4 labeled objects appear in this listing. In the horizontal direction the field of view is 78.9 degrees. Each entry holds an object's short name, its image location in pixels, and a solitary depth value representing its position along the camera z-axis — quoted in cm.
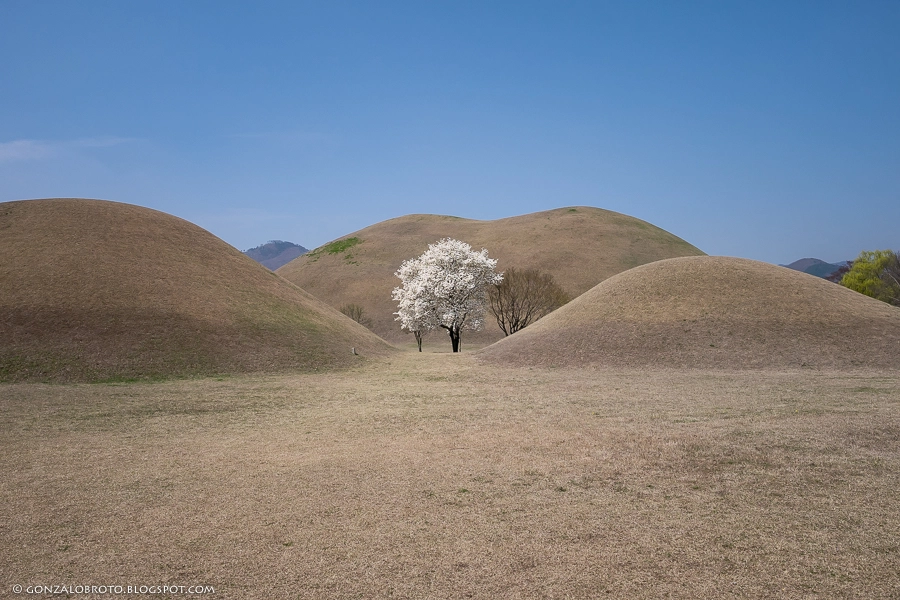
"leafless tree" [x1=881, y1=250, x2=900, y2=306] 6066
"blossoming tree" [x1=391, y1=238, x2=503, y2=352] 5003
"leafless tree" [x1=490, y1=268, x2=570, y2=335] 5369
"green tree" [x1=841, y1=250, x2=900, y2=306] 6138
